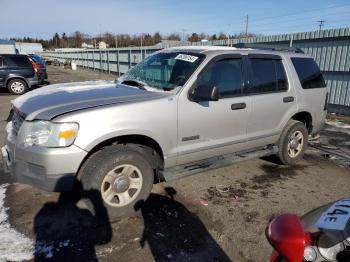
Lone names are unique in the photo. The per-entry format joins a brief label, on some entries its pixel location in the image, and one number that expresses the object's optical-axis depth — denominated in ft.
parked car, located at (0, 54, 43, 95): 46.34
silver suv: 10.46
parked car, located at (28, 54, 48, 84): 51.33
